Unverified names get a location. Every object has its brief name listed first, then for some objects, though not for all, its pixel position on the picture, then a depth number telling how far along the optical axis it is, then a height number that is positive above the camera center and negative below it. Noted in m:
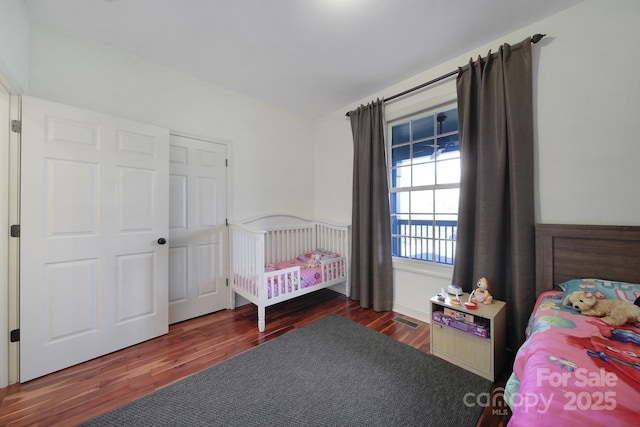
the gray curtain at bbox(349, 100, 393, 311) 2.65 -0.04
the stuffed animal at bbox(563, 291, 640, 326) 1.14 -0.47
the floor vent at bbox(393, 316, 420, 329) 2.30 -1.06
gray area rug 1.29 -1.08
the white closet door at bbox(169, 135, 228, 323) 2.41 -0.14
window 2.35 +0.32
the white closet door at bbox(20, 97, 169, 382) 1.62 -0.15
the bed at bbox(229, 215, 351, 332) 2.30 -0.52
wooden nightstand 1.58 -0.87
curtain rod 1.71 +1.25
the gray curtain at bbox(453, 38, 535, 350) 1.75 +0.25
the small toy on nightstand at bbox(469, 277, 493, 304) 1.74 -0.57
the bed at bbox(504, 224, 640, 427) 0.70 -0.53
